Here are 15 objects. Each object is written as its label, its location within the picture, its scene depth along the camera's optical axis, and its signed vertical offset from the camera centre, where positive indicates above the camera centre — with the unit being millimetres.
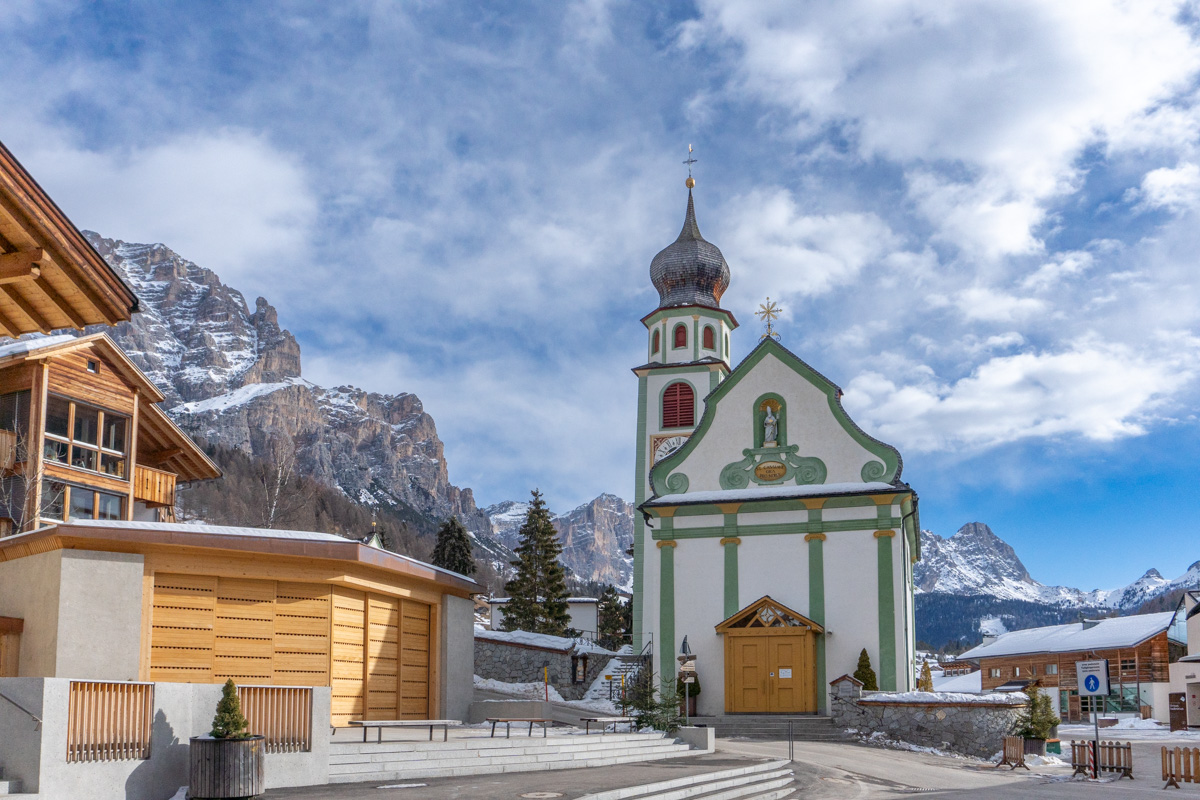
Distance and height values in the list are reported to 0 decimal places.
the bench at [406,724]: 15754 -2108
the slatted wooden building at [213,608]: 16672 -427
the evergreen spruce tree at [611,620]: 63166 -2139
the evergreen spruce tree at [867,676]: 30072 -2389
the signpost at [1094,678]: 22641 -1821
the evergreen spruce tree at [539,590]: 53438 -341
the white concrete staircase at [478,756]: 14305 -2450
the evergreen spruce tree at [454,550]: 60091 +1736
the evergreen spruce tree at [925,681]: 41750 -3528
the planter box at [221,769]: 11531 -1908
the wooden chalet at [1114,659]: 63094 -4301
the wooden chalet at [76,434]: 28844 +3963
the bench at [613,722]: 22011 -2739
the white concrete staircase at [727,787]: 14078 -2904
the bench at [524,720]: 18773 -2574
